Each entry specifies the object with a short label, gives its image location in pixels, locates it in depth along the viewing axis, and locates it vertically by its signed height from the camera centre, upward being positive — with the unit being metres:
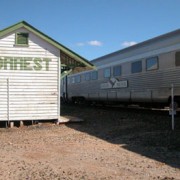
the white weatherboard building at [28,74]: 10.47 +0.76
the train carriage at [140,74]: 11.35 +0.98
